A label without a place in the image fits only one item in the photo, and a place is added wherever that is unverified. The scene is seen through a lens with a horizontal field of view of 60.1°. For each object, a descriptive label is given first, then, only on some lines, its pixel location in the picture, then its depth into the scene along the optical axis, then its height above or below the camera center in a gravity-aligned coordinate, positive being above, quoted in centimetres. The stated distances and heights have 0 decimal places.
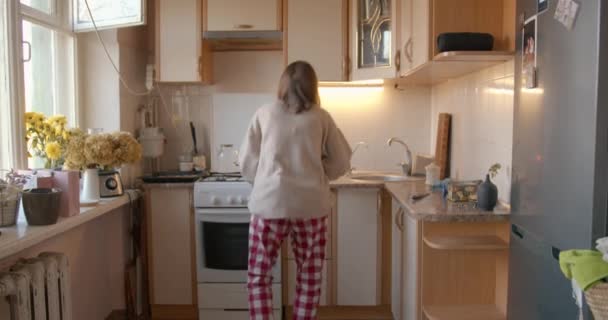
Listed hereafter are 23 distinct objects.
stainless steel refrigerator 120 -7
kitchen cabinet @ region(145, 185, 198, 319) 314 -71
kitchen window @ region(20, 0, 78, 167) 252 +36
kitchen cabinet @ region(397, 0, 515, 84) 212 +43
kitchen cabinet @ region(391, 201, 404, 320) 263 -71
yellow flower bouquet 231 -3
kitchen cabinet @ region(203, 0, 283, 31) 330 +72
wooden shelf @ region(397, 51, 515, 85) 207 +29
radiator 182 -59
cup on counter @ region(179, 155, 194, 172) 350 -23
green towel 103 -28
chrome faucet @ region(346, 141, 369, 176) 361 -11
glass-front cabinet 300 +53
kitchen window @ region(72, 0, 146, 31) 275 +62
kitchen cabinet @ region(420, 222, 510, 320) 210 -59
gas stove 303 -38
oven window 306 -68
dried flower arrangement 239 -10
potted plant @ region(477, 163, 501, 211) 204 -26
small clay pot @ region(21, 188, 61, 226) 191 -28
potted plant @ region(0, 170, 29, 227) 187 -26
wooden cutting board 306 -10
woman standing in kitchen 229 -22
